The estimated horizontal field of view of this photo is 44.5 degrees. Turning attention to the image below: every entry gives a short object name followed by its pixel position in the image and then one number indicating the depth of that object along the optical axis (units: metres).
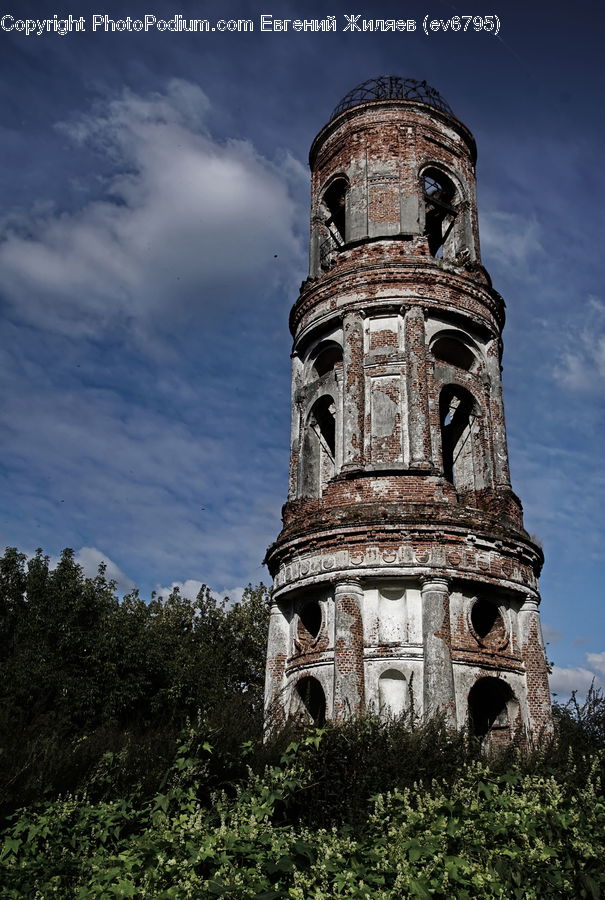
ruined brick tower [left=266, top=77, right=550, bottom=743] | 13.73
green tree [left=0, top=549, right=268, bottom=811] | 21.98
